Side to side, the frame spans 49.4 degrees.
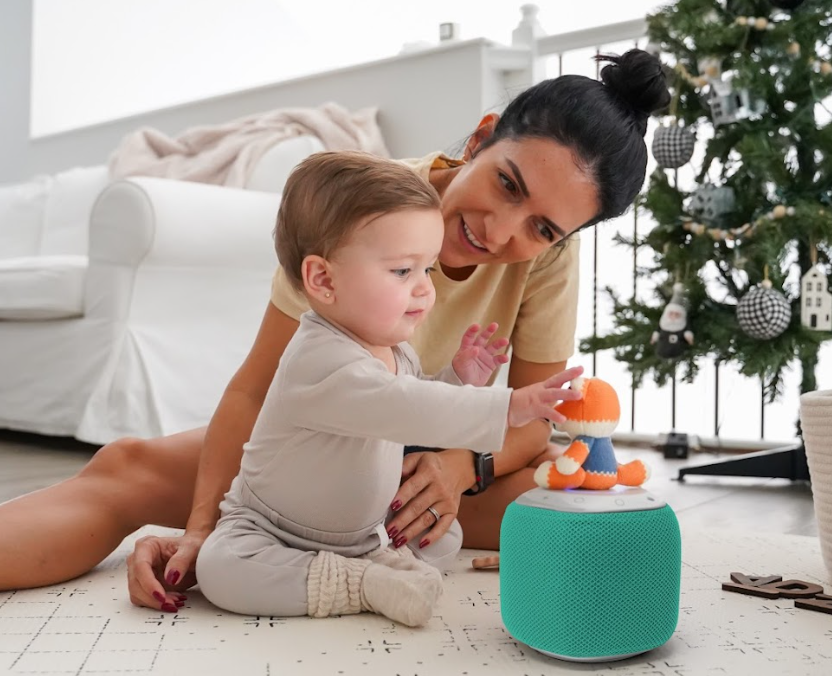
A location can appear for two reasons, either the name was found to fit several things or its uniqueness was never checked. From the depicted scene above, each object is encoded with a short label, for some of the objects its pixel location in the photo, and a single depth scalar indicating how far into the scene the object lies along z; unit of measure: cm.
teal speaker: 85
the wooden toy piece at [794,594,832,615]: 107
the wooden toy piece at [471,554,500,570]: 126
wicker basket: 116
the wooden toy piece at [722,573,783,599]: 113
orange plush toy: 90
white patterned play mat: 87
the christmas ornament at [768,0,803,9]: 215
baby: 98
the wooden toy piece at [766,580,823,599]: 112
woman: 113
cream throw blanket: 288
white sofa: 228
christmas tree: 214
